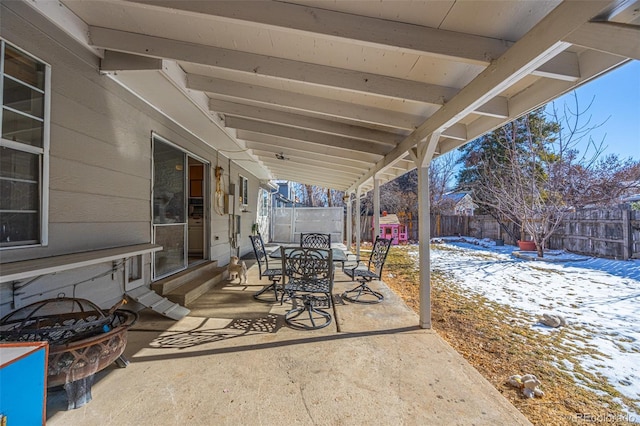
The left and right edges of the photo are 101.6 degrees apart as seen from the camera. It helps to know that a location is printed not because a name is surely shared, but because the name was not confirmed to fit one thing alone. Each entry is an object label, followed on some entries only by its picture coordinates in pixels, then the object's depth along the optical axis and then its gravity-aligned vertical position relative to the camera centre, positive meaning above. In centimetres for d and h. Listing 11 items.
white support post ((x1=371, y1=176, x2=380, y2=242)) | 576 +36
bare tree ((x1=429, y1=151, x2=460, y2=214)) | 1634 +250
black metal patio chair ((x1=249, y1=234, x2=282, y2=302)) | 380 -86
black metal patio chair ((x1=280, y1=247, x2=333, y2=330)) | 295 -73
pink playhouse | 1236 -42
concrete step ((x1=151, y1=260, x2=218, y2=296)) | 328 -85
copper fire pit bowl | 147 -75
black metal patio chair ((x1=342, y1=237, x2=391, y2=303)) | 390 -86
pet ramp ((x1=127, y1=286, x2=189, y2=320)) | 288 -96
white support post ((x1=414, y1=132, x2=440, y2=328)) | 301 +1
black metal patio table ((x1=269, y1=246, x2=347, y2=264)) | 417 -63
